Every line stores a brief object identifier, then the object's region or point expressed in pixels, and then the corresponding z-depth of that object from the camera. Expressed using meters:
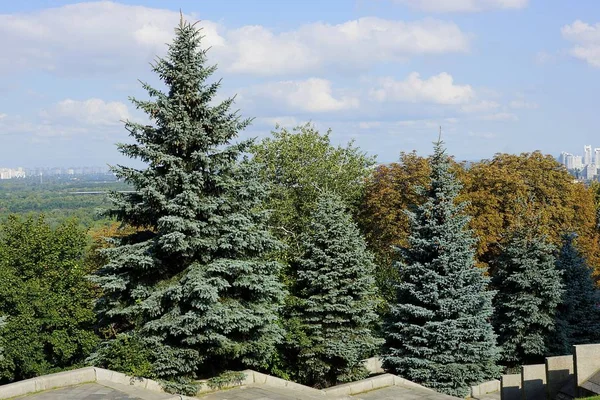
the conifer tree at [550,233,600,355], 22.97
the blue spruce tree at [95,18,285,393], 15.54
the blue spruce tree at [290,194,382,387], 19.80
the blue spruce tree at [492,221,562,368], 22.09
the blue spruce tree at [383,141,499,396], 19.44
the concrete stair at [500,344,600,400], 13.35
